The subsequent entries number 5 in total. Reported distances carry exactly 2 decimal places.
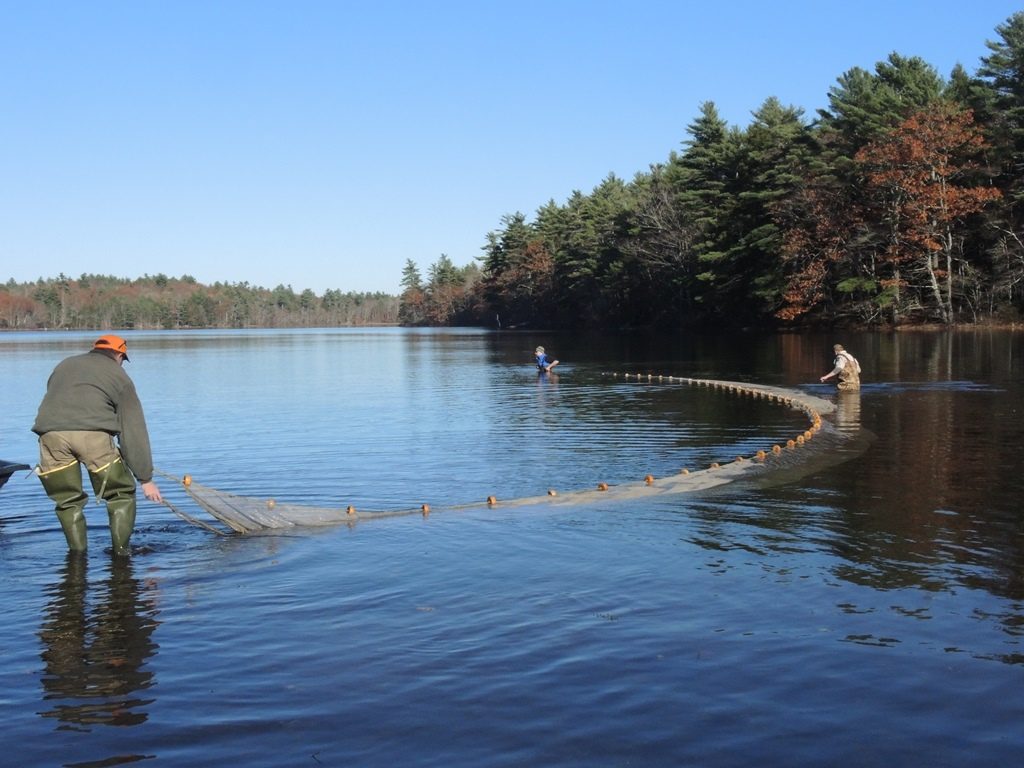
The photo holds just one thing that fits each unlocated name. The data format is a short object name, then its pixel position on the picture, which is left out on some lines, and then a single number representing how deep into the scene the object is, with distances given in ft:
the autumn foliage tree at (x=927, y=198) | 189.57
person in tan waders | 87.30
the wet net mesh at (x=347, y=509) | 37.60
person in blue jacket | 127.95
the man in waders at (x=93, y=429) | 32.17
